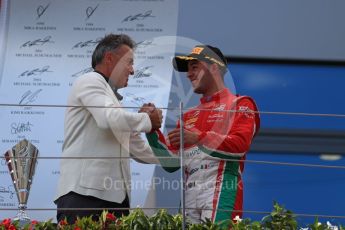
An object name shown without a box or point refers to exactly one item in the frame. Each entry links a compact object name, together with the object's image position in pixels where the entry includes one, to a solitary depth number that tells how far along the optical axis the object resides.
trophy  9.23
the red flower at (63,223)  8.21
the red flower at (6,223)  8.16
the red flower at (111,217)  8.17
